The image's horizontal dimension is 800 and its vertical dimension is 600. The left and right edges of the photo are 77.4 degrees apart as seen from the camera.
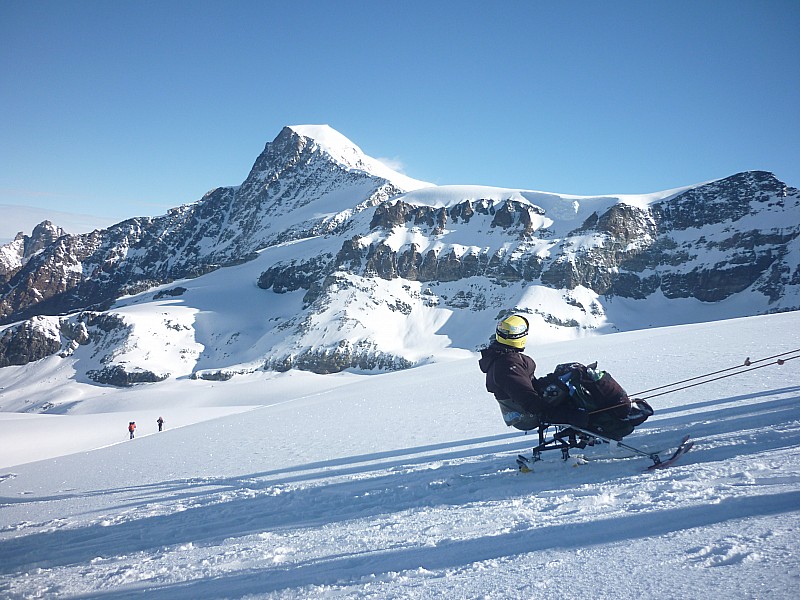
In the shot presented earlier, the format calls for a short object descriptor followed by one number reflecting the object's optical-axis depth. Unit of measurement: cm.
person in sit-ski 582
